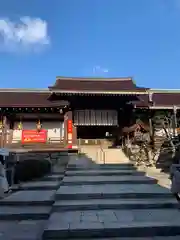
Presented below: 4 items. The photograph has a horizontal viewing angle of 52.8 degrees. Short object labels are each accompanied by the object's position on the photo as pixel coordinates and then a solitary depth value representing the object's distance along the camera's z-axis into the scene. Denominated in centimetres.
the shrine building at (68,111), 1227
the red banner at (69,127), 1244
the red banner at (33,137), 1187
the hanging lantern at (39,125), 1323
